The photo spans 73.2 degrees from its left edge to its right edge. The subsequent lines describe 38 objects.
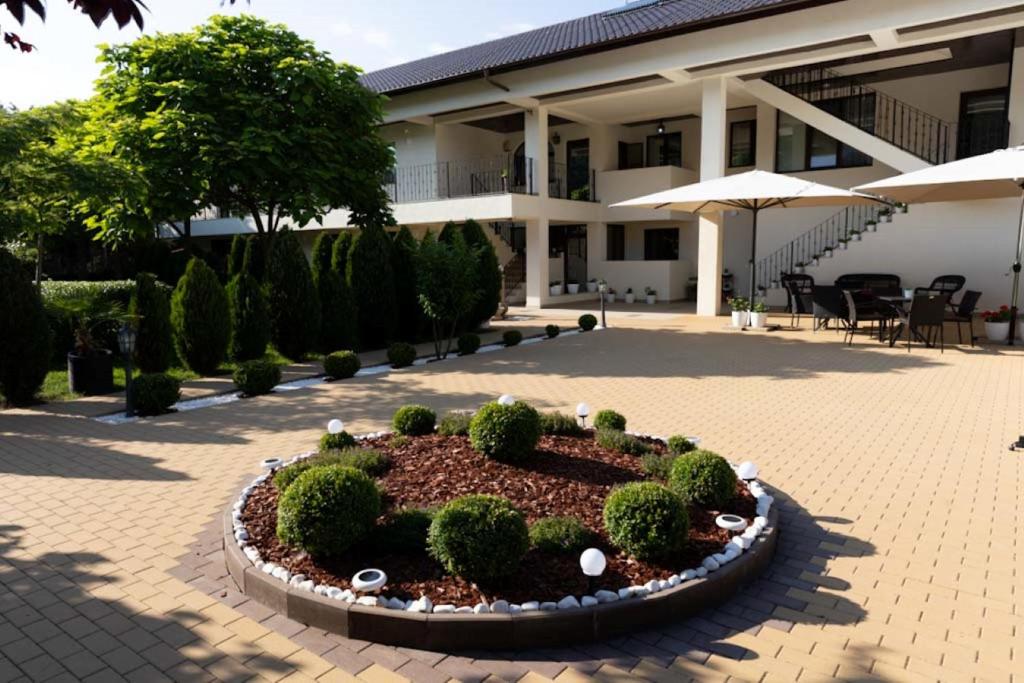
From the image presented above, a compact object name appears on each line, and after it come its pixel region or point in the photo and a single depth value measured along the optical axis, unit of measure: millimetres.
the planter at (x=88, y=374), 9531
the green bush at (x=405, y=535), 3883
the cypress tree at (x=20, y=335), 8469
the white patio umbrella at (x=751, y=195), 13602
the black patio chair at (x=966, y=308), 12953
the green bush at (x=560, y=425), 6129
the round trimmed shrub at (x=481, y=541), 3443
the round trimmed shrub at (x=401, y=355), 11594
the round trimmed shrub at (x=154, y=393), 8188
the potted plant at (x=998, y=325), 12844
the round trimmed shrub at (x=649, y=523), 3721
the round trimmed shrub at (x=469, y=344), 13023
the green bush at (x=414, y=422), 6270
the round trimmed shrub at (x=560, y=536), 3877
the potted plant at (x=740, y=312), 15859
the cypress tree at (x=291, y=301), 12203
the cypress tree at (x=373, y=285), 13898
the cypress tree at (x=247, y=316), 11648
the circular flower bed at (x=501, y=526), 3477
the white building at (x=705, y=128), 15875
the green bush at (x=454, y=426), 5996
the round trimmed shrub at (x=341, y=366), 10539
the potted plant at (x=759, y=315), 15703
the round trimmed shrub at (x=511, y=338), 14039
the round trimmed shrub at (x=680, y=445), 5602
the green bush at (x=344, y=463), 4957
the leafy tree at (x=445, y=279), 11797
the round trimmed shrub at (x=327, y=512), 3711
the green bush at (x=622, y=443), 5684
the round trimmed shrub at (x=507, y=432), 5109
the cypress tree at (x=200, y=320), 10789
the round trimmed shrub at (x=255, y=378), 9320
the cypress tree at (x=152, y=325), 10281
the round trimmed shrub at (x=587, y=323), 16172
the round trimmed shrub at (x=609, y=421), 6309
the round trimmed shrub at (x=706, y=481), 4535
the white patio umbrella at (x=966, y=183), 10969
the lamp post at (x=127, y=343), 7824
